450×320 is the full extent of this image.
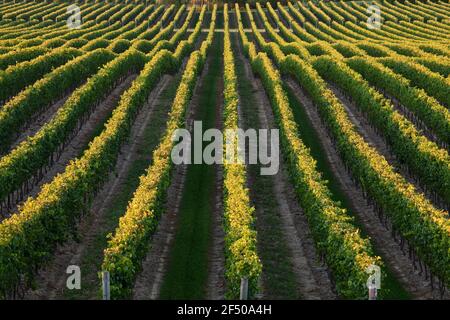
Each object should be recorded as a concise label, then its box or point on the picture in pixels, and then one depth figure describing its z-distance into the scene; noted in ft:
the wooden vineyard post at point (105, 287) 82.58
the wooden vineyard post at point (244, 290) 82.65
